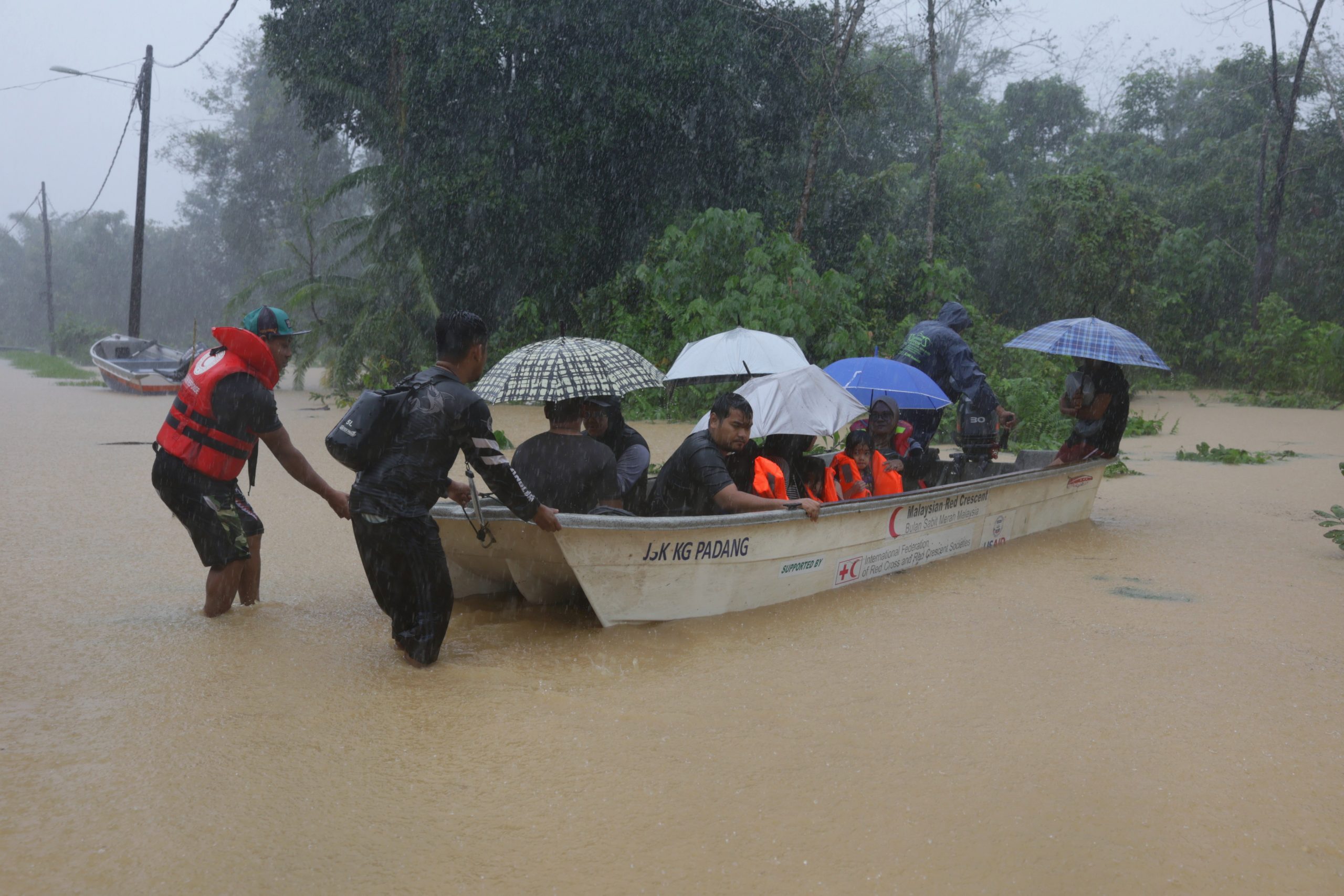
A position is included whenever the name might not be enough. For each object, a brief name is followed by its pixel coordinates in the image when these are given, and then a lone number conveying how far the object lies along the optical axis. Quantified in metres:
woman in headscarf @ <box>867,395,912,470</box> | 7.55
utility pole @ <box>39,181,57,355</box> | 49.09
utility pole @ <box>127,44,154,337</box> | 23.83
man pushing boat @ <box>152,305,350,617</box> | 5.13
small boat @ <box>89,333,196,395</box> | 23.75
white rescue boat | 5.18
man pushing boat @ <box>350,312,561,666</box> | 4.56
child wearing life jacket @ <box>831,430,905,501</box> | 7.02
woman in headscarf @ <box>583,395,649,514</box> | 6.19
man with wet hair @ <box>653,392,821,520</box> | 5.83
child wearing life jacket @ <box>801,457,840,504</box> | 6.89
